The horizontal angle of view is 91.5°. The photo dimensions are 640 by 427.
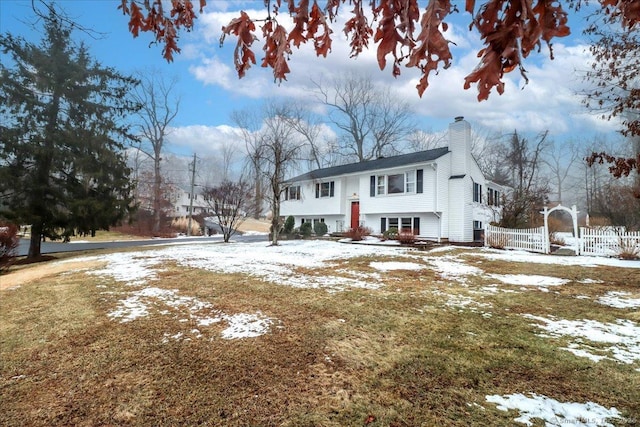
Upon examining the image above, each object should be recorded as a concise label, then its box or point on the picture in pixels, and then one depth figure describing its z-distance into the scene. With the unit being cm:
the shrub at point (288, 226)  2084
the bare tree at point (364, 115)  3406
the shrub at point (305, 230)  2066
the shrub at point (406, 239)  1577
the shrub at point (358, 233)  1780
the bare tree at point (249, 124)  3662
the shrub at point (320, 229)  2164
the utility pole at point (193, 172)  3167
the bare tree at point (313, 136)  3441
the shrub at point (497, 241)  1479
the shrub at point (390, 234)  1772
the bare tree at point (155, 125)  2941
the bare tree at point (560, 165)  4087
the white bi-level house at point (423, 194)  1759
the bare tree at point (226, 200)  1973
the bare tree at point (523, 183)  1655
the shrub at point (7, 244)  956
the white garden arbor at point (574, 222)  1205
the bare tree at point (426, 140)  3705
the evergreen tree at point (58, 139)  1259
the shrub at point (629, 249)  1070
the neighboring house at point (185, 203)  5129
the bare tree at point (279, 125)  3347
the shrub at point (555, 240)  1635
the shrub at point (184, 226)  3128
